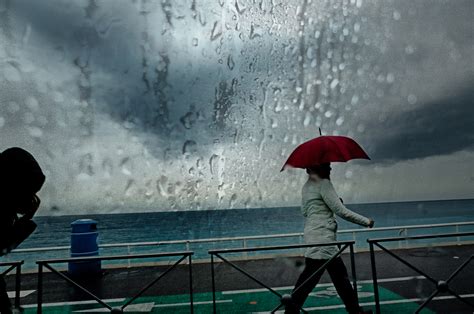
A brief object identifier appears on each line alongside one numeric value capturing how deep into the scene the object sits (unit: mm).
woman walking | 4109
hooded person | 2342
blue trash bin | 9211
